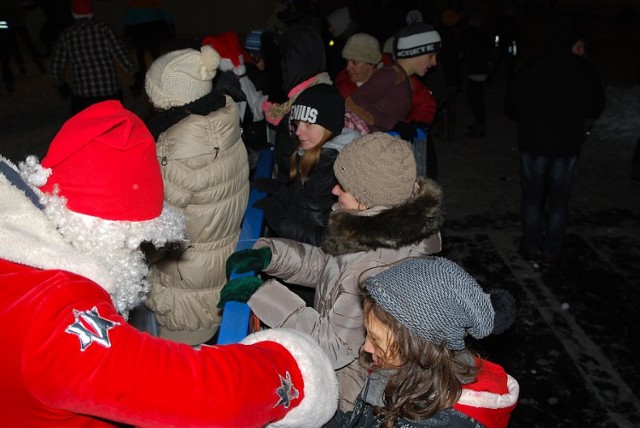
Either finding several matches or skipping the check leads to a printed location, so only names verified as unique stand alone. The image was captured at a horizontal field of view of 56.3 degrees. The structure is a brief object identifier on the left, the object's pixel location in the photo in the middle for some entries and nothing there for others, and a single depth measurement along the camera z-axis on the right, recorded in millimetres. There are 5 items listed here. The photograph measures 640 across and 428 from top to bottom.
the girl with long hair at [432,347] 1786
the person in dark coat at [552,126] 5375
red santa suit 1223
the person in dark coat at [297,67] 4621
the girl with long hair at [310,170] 3465
